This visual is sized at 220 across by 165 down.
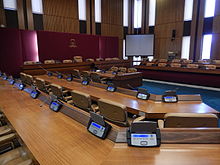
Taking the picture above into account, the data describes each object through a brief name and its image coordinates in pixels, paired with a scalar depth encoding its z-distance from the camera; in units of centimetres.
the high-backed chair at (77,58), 969
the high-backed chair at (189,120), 143
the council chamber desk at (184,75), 577
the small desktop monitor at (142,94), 251
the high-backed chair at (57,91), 286
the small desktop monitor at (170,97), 237
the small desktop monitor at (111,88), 307
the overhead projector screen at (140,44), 1160
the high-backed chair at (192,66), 638
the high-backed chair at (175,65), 690
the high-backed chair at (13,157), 132
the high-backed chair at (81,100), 224
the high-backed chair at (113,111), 188
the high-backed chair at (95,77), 477
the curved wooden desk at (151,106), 201
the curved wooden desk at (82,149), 82
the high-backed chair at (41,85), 348
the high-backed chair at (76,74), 598
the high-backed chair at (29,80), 404
